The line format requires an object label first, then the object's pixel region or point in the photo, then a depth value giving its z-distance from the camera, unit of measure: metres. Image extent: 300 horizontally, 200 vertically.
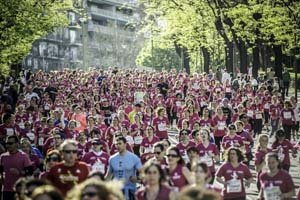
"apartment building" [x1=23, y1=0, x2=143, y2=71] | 104.31
